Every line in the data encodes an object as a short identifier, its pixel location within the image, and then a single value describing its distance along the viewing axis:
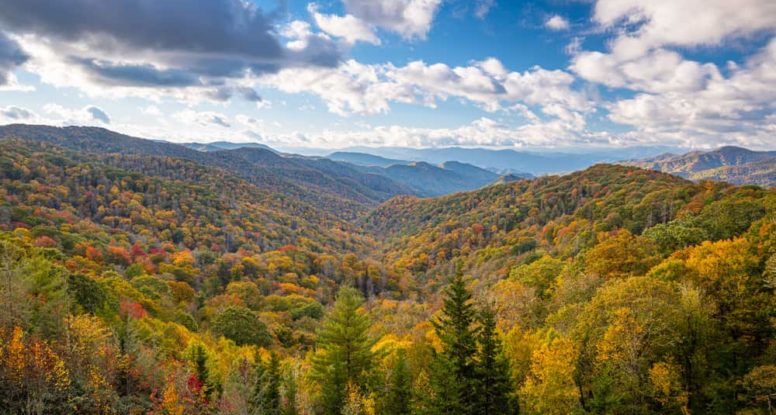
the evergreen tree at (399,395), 32.16
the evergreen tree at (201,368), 38.26
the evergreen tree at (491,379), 29.78
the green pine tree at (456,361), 28.64
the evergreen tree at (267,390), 35.69
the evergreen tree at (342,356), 34.84
